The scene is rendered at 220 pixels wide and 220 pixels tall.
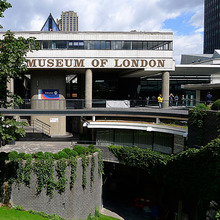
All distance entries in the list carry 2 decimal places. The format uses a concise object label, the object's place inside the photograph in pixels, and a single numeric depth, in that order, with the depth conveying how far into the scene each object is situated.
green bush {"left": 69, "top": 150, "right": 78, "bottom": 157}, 18.05
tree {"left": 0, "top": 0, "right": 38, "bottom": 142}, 11.10
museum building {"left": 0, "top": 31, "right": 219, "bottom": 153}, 27.47
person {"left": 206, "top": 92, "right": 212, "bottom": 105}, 21.32
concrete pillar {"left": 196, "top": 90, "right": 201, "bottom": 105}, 26.85
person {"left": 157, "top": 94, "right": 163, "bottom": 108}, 26.29
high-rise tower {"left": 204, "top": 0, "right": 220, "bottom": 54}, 126.62
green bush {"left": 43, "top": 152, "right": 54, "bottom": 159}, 16.88
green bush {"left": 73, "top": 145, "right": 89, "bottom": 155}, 19.00
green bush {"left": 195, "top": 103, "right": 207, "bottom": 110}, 15.83
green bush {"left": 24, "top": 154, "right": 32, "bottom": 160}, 16.92
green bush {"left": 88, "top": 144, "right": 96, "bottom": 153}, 20.04
